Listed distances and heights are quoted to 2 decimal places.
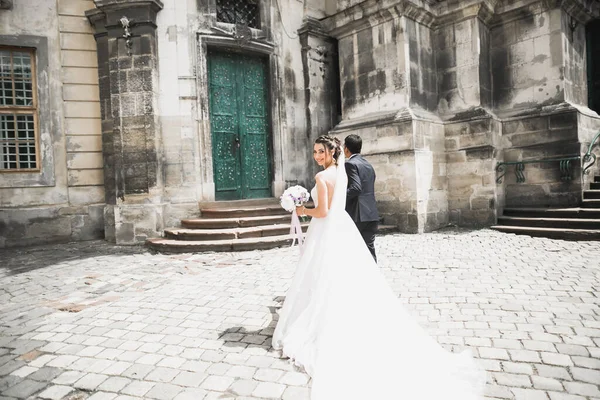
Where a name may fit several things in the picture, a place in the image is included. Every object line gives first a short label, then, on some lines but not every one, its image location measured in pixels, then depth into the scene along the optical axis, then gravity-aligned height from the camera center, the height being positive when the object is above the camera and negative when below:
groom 3.89 +0.01
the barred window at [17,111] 8.73 +2.24
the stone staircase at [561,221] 7.27 -0.81
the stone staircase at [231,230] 7.41 -0.71
